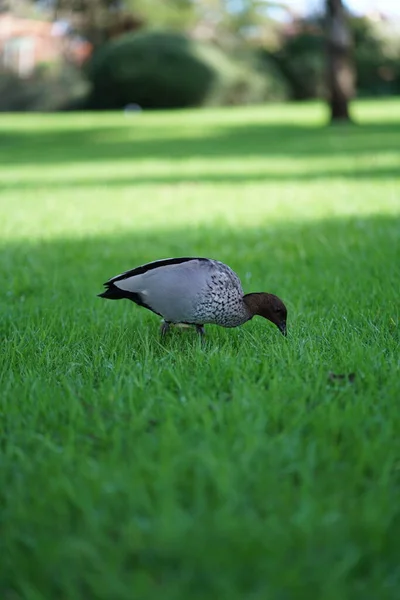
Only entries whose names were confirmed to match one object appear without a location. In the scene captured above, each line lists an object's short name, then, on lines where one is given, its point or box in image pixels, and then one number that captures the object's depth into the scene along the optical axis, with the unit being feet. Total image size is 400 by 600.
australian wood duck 11.37
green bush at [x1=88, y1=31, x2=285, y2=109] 95.25
